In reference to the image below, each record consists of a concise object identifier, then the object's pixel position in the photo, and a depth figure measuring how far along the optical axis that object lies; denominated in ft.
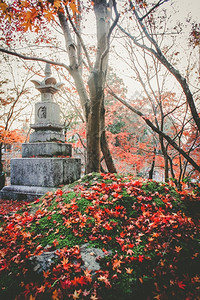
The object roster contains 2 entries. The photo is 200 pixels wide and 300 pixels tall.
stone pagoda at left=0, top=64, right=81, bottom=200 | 16.46
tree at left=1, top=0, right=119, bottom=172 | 15.88
